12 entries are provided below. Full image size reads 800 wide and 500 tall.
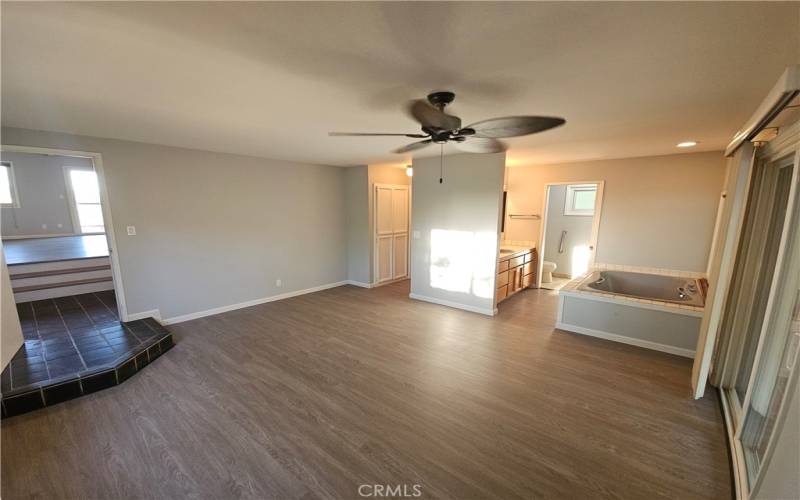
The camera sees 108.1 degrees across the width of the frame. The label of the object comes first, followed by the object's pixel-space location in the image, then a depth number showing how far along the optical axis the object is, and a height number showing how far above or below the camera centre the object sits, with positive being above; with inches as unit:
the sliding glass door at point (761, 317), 63.0 -27.7
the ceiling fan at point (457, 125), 67.1 +20.6
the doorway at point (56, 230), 162.2 -21.4
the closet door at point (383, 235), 224.0 -20.4
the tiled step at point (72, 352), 91.0 -55.0
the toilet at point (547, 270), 228.8 -47.6
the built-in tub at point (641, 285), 153.7 -42.3
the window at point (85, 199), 296.4 +8.4
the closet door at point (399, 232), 238.5 -19.1
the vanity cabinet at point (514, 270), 183.0 -41.8
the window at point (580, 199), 240.4 +8.9
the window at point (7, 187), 258.8 +18.0
